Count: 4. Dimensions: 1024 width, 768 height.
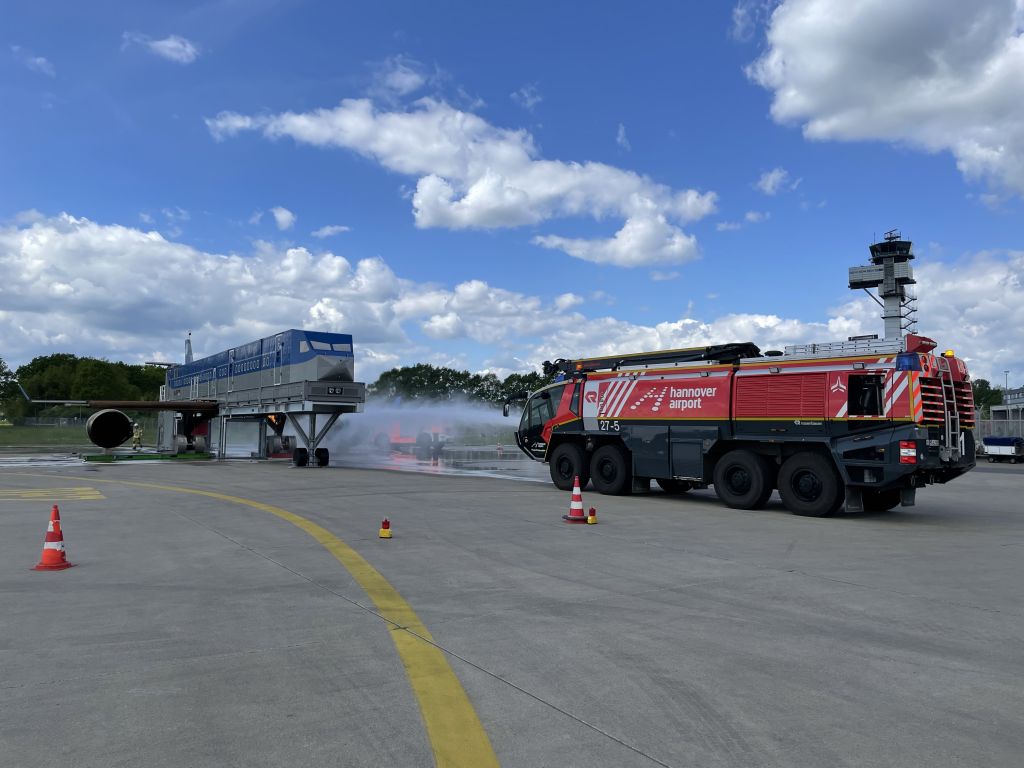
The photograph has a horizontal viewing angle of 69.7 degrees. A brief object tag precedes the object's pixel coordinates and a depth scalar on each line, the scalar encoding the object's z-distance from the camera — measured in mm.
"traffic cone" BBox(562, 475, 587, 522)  12016
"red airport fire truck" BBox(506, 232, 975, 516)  12500
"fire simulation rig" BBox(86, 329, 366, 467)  25828
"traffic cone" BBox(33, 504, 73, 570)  8148
